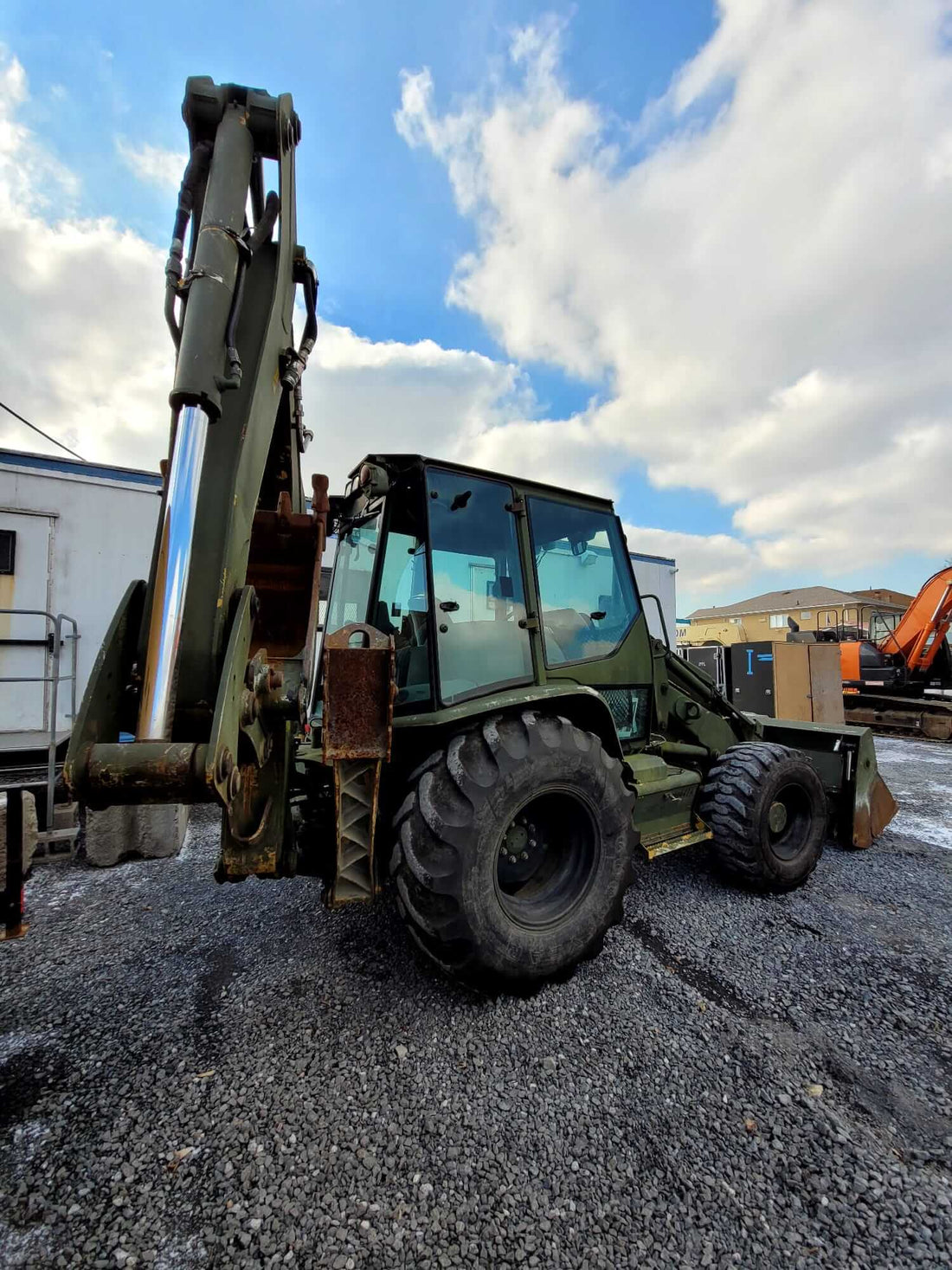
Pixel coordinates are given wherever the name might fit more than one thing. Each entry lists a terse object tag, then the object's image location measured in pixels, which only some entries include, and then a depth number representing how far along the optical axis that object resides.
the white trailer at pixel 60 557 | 5.14
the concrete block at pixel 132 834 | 3.84
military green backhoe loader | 1.80
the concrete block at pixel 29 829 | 1.62
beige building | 35.03
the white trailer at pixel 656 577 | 9.82
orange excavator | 10.39
